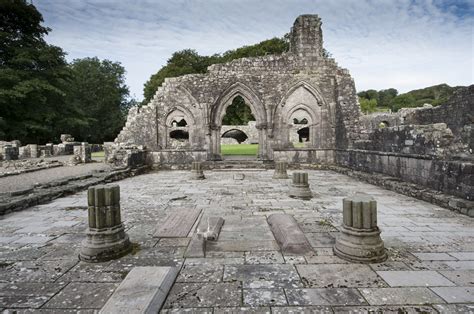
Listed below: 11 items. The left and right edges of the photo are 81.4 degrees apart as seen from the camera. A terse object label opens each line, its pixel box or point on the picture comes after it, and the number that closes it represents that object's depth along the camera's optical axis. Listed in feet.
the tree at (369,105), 181.26
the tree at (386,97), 228.76
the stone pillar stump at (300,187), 22.97
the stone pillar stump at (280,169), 34.53
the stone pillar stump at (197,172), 34.80
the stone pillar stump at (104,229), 11.50
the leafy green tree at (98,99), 119.55
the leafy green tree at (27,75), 75.46
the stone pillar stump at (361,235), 11.12
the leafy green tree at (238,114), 125.59
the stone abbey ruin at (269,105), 45.65
